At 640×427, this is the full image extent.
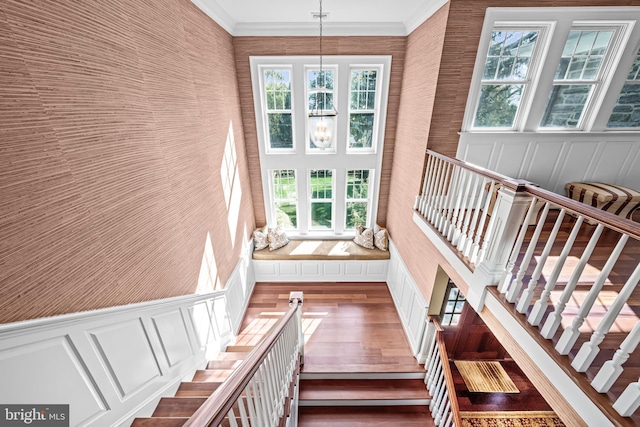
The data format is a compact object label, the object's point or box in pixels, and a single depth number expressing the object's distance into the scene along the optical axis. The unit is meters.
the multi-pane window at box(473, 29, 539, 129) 2.67
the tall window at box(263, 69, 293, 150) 3.99
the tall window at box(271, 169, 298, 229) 4.69
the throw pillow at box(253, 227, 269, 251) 4.72
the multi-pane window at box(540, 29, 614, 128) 2.67
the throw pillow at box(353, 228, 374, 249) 4.79
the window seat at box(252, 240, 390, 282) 4.65
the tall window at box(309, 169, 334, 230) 4.70
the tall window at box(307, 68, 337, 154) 3.98
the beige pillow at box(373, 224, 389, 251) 4.68
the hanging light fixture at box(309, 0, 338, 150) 2.46
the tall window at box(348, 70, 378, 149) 3.99
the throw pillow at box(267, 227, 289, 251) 4.76
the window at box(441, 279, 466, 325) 3.53
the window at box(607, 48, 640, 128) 2.77
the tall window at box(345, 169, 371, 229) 4.70
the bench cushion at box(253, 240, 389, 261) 4.63
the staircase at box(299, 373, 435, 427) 2.85
